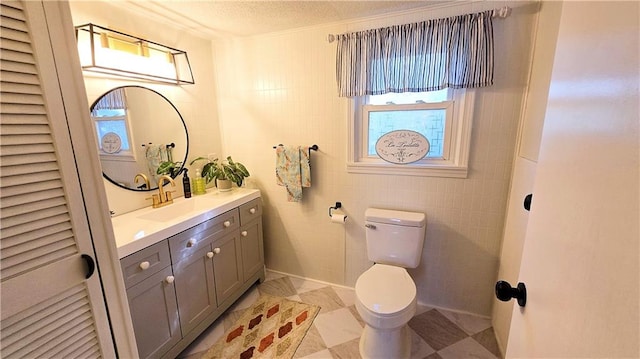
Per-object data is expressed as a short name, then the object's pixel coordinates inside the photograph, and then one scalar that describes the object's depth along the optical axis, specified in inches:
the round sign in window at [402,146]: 73.4
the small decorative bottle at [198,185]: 85.2
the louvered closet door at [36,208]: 25.8
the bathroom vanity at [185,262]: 53.0
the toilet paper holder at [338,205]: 85.0
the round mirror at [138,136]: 64.0
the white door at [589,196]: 14.5
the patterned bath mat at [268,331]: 65.8
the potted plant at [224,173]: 85.7
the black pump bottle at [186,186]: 81.0
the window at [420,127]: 70.1
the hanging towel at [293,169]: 83.4
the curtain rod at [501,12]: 59.7
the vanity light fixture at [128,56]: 57.0
